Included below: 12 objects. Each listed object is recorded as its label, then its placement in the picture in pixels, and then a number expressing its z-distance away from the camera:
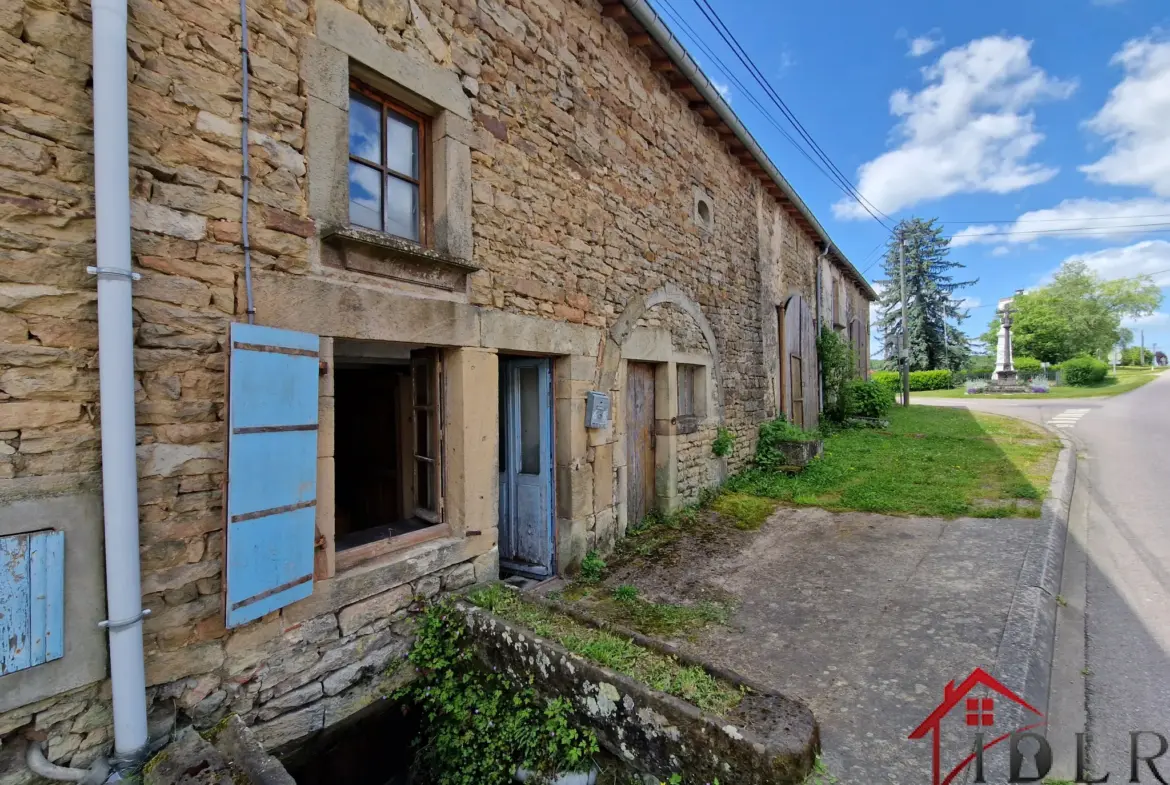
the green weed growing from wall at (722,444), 7.46
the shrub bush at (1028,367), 29.70
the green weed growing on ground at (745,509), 6.36
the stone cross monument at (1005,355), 25.52
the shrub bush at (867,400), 13.58
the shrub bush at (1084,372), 26.94
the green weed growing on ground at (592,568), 4.75
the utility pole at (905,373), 18.70
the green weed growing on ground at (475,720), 2.74
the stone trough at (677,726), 2.09
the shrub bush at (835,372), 12.85
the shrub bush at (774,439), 8.75
